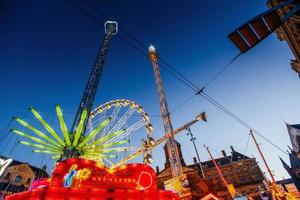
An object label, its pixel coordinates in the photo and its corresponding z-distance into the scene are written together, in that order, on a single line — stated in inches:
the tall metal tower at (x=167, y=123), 597.3
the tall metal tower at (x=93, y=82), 651.2
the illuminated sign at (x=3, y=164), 590.0
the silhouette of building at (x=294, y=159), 1656.0
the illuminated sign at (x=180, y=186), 473.1
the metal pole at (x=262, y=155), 739.4
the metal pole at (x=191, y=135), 1183.6
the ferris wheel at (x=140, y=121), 707.8
